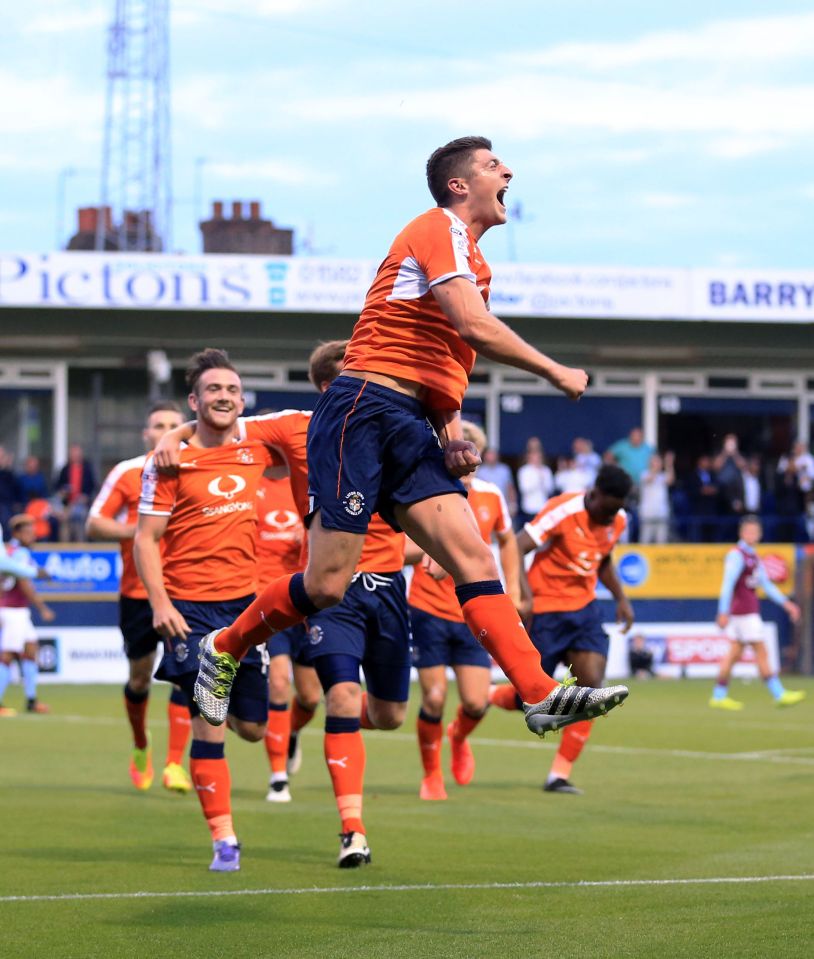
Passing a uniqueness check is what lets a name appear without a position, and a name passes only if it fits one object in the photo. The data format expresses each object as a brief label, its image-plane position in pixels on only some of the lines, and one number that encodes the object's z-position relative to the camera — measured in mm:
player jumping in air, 6441
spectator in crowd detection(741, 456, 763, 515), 28297
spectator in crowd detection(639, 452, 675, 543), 27703
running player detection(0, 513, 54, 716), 19453
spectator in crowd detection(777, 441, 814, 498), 28703
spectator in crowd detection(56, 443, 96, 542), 25781
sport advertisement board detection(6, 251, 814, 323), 28953
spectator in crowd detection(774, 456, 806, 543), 28406
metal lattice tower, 48938
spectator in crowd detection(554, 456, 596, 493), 26859
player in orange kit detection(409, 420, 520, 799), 11641
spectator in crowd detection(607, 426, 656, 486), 28156
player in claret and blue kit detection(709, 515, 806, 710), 20875
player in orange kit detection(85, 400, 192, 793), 11930
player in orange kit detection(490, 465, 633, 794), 12328
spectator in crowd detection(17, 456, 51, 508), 26038
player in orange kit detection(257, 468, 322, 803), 11453
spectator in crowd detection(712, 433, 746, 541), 28203
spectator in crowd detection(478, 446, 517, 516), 26062
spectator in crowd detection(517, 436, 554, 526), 27031
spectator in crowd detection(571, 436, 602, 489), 27406
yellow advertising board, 26438
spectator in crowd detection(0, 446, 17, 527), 25078
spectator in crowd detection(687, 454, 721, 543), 28188
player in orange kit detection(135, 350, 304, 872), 8469
